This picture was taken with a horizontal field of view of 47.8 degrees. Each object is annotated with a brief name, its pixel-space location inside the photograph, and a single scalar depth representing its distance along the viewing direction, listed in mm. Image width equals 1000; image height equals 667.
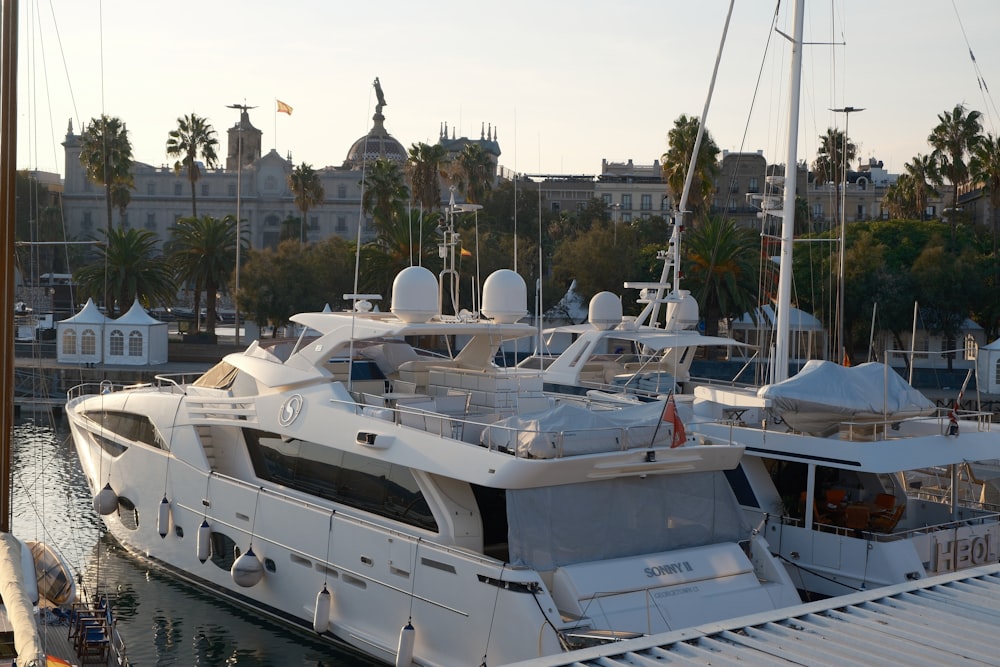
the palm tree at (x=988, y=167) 45344
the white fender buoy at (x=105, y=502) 17484
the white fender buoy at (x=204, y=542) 15711
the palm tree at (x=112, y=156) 54412
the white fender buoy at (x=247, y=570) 14641
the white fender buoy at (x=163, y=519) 16703
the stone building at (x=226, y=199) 96250
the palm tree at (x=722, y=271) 38125
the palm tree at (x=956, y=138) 48688
